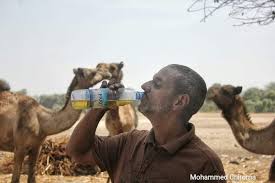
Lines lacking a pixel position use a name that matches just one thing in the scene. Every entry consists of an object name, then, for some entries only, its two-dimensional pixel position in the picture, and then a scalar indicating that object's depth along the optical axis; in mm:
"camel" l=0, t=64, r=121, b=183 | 8719
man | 2861
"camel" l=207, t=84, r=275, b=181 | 8117
